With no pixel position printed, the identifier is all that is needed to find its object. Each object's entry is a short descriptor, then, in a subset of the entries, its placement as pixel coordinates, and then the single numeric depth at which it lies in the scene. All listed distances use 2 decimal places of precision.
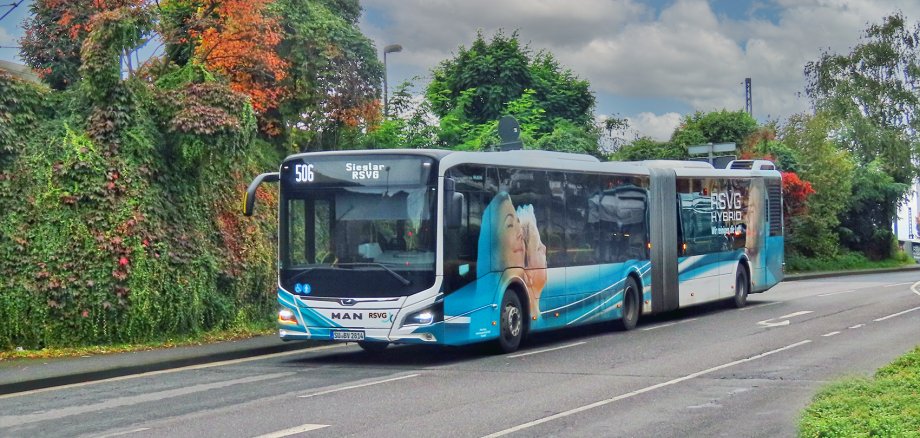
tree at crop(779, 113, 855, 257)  49.25
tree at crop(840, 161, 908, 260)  57.25
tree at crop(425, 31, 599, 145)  46.53
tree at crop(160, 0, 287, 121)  23.77
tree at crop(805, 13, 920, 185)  70.56
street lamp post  33.25
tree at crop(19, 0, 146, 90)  23.92
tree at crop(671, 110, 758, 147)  50.25
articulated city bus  15.98
